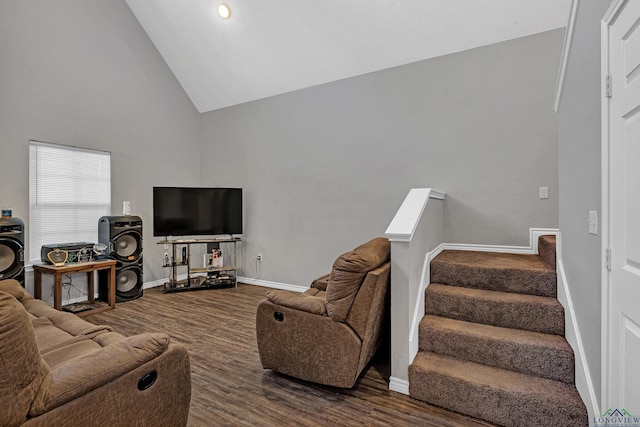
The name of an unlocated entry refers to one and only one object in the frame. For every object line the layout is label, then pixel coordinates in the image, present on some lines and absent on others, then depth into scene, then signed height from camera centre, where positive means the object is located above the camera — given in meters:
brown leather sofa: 1.02 -0.68
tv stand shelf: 4.76 -0.98
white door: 1.22 +0.02
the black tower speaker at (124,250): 4.14 -0.50
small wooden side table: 3.49 -0.77
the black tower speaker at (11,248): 3.20 -0.36
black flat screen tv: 4.67 +0.04
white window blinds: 3.78 +0.27
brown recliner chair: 2.07 -0.76
